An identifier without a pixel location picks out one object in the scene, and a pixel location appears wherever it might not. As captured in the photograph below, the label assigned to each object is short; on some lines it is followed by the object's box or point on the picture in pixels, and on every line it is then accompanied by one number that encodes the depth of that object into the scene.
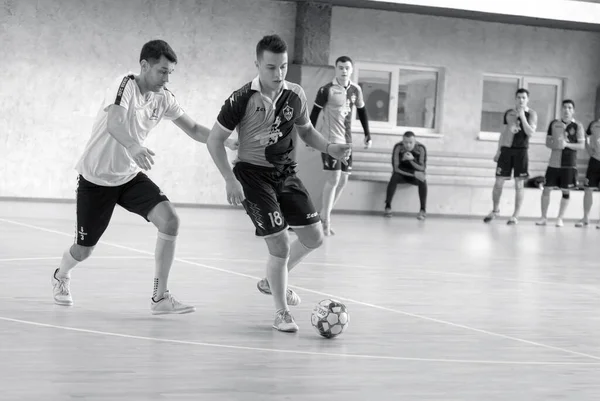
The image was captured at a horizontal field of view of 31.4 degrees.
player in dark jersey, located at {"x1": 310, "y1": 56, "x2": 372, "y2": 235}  12.00
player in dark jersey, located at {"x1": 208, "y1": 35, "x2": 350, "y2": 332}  5.26
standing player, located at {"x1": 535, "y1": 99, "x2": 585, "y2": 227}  16.52
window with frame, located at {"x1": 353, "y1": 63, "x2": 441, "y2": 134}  18.62
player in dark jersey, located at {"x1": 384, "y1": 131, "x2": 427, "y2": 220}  17.58
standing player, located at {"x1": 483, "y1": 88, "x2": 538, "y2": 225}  16.12
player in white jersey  5.57
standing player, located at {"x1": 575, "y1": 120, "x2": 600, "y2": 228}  16.86
